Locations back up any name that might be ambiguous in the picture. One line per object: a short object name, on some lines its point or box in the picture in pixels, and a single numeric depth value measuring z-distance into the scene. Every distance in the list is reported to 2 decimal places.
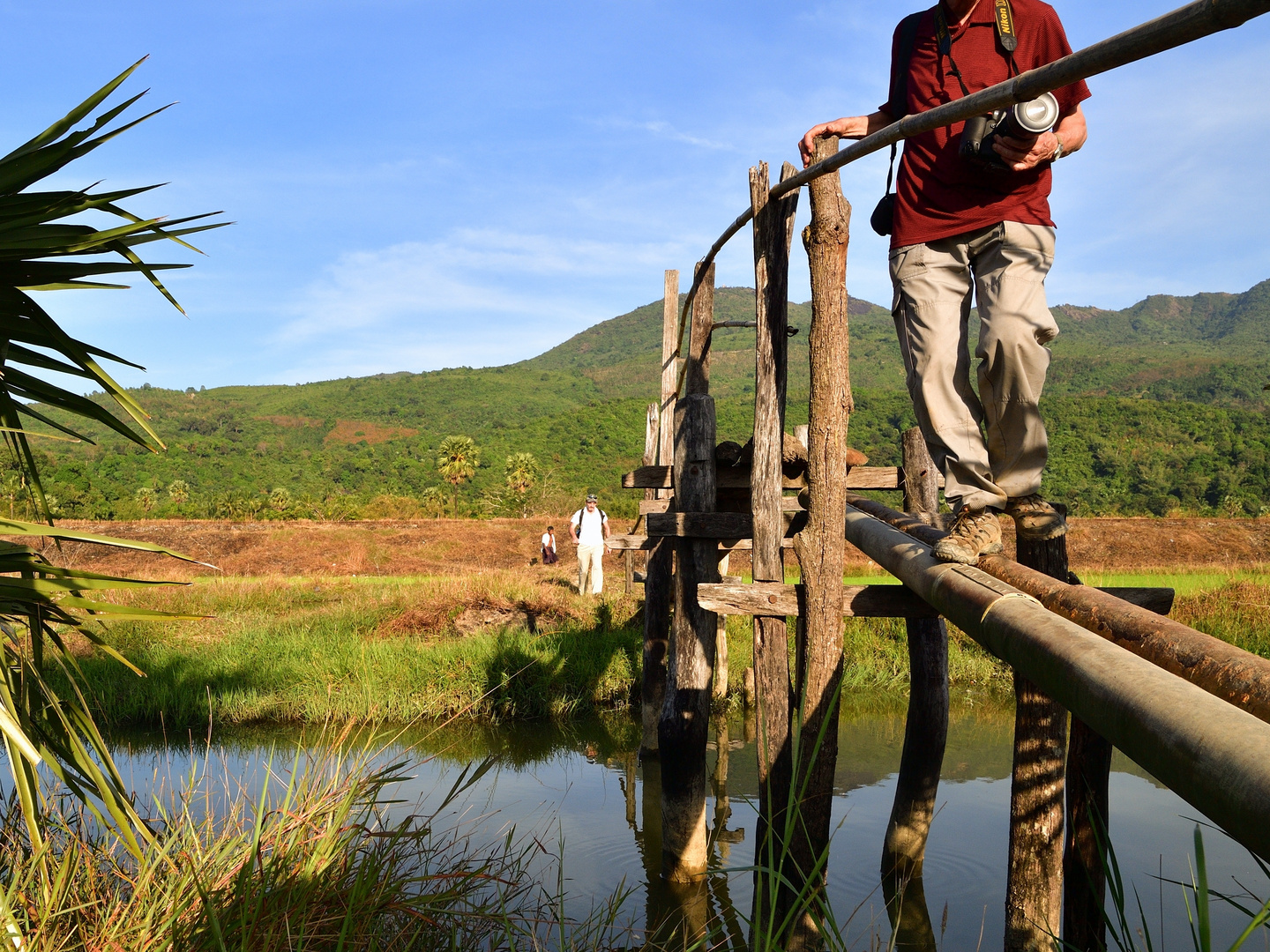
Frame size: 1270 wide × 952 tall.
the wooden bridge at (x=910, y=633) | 1.59
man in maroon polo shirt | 3.14
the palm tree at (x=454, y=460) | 59.66
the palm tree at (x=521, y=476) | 57.81
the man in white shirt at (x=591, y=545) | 15.09
